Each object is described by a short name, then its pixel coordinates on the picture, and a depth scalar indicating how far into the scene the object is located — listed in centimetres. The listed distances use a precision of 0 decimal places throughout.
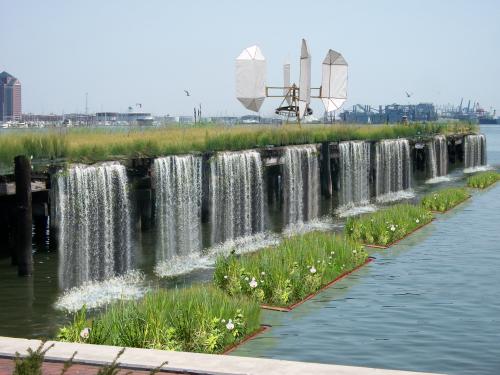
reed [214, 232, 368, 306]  1780
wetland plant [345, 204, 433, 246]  2712
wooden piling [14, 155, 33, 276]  2150
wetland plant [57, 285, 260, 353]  1262
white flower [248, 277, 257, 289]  1661
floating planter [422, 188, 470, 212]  3784
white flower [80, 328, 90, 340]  1207
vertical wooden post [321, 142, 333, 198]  4372
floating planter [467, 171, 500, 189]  5203
